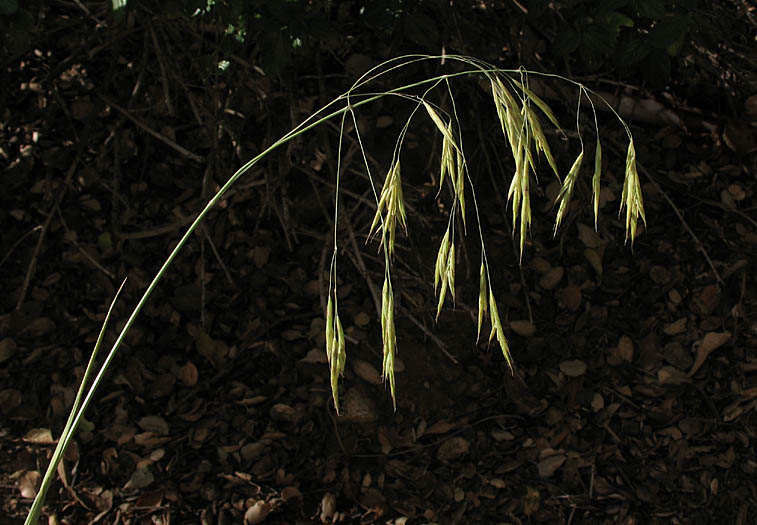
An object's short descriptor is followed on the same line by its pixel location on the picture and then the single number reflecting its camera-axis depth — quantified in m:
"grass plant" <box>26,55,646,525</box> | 0.95
